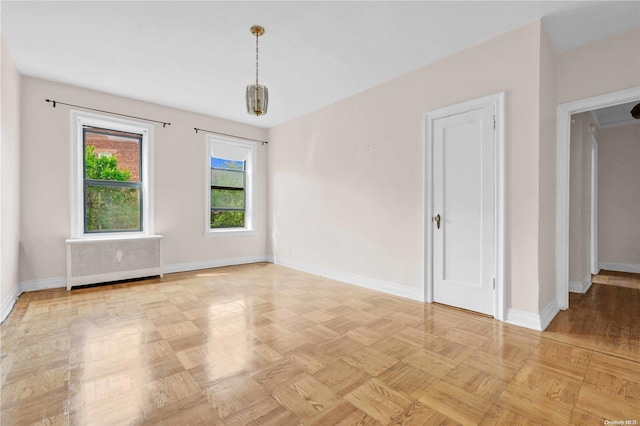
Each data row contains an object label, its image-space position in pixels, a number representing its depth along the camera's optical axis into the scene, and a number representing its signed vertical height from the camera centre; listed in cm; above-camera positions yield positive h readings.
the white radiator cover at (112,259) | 398 -66
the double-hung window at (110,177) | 423 +56
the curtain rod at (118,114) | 399 +150
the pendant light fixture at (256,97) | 275 +108
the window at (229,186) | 553 +54
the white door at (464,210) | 297 +3
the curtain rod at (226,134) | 527 +149
